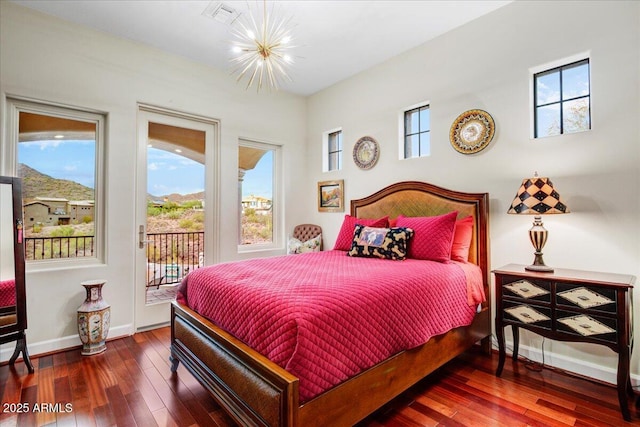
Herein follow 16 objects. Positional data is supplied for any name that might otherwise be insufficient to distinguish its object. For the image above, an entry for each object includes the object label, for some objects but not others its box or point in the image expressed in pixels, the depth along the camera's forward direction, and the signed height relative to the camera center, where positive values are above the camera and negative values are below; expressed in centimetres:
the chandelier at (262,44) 217 +176
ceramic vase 269 -92
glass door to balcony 332 +8
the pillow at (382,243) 268 -26
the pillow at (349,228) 326 -16
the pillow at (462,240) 269 -23
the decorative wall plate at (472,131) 280 +76
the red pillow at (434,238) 256 -21
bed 132 -84
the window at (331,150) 444 +91
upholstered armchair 446 -26
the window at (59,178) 278 +33
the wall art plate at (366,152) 379 +76
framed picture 420 +24
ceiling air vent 268 +176
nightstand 181 -60
